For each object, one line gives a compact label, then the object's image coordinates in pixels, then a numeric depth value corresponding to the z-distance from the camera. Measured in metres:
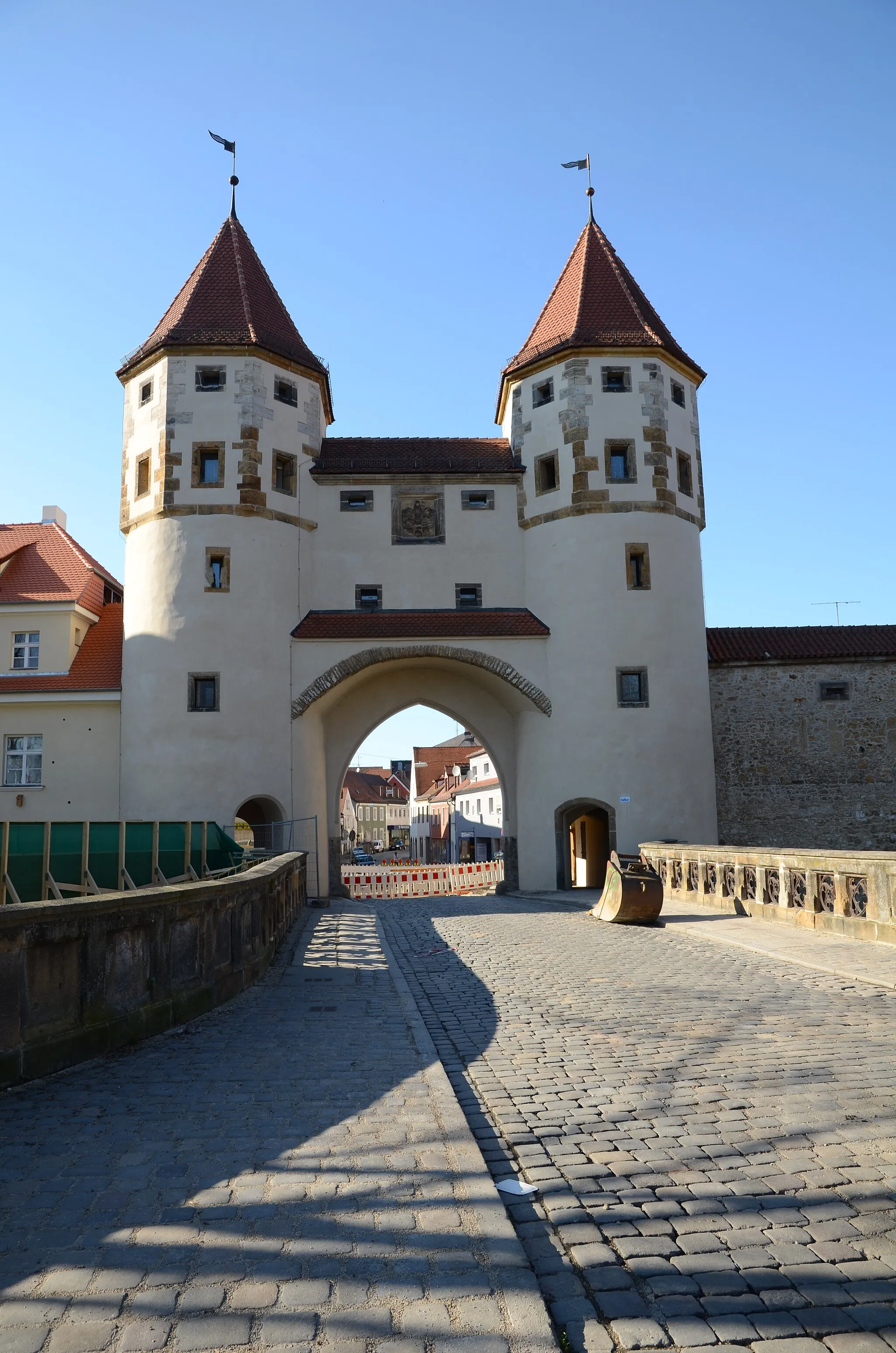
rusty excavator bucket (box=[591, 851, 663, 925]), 14.91
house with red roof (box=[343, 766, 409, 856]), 96.56
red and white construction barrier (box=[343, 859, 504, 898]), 28.67
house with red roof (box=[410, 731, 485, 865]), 65.65
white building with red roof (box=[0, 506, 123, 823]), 25.80
